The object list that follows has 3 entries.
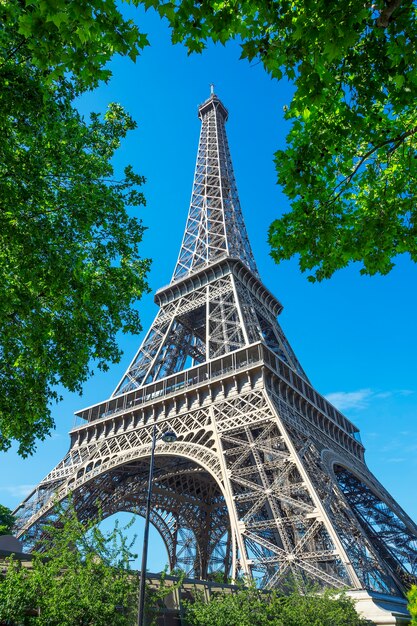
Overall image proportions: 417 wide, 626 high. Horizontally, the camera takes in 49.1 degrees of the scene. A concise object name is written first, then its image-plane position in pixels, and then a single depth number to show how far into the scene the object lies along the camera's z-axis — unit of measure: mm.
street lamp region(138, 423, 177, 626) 10297
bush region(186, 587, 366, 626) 13828
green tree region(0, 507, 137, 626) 10156
